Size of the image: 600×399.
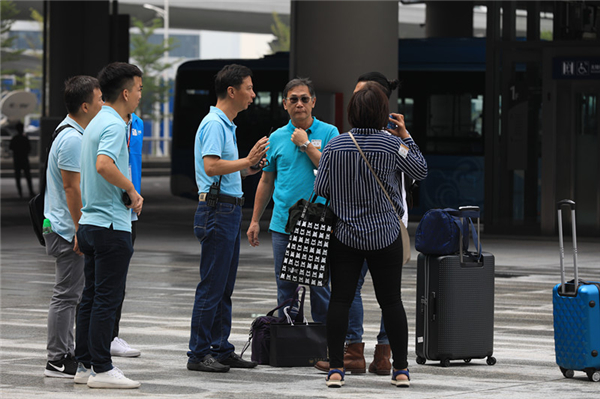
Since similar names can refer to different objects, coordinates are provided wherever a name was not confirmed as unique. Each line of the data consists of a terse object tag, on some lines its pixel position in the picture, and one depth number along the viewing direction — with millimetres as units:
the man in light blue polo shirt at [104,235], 12039
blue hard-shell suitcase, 12775
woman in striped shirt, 12095
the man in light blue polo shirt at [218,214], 13018
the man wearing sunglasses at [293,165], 13307
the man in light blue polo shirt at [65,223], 12880
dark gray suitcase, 13419
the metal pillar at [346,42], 32289
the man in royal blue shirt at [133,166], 13649
